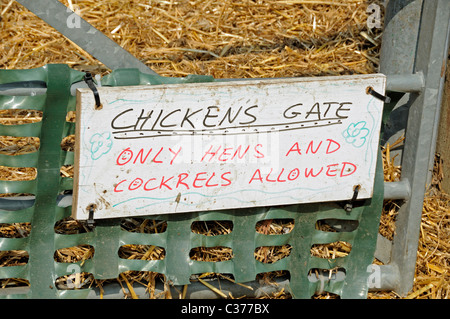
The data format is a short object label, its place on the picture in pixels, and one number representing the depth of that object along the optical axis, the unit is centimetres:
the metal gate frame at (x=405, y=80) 299
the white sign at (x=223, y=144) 291
